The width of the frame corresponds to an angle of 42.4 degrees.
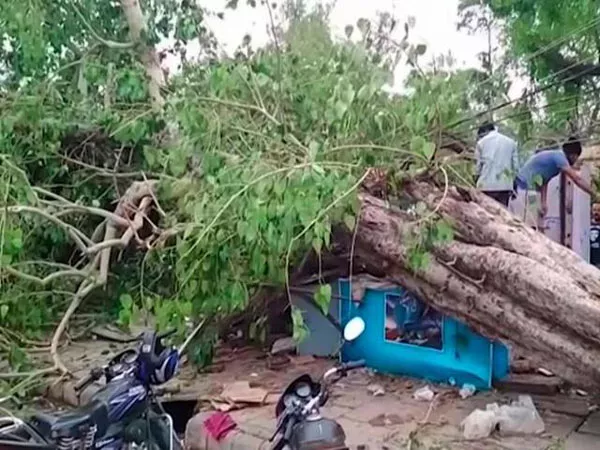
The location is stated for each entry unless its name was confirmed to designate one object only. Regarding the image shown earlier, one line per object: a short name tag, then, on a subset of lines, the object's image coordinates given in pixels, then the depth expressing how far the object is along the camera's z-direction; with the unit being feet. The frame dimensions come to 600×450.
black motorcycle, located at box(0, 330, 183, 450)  10.35
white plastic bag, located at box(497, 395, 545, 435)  12.51
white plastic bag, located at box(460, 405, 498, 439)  12.33
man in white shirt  18.15
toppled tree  12.41
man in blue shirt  20.36
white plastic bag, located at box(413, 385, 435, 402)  14.37
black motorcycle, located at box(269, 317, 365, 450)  9.77
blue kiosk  14.69
